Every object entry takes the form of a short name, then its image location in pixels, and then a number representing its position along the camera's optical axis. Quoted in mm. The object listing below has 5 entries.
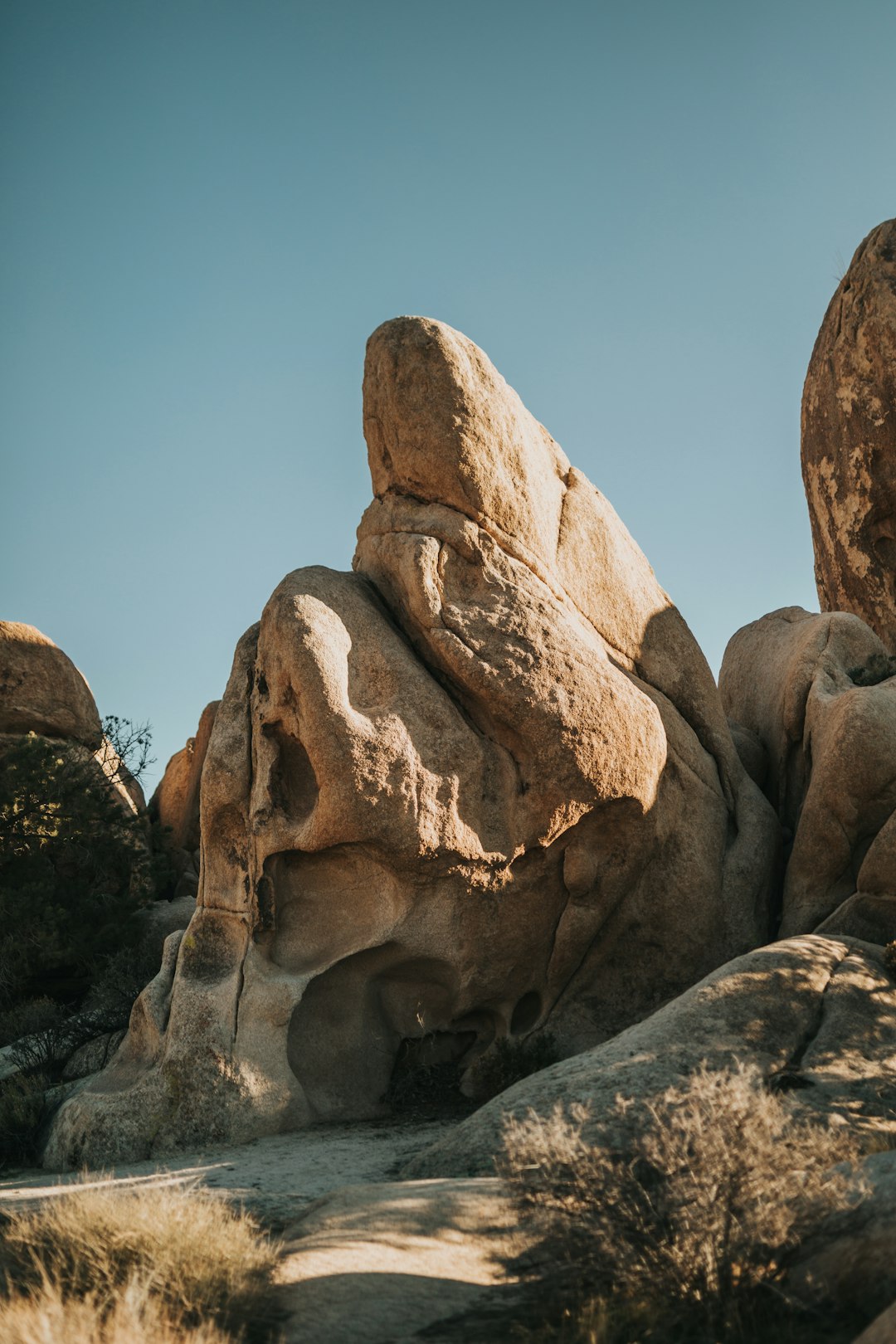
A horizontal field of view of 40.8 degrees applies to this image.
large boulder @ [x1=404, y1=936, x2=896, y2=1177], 8758
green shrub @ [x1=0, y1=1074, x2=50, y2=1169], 11891
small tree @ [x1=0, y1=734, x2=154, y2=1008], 17625
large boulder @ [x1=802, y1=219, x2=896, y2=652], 19062
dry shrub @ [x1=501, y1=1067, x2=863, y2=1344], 5500
